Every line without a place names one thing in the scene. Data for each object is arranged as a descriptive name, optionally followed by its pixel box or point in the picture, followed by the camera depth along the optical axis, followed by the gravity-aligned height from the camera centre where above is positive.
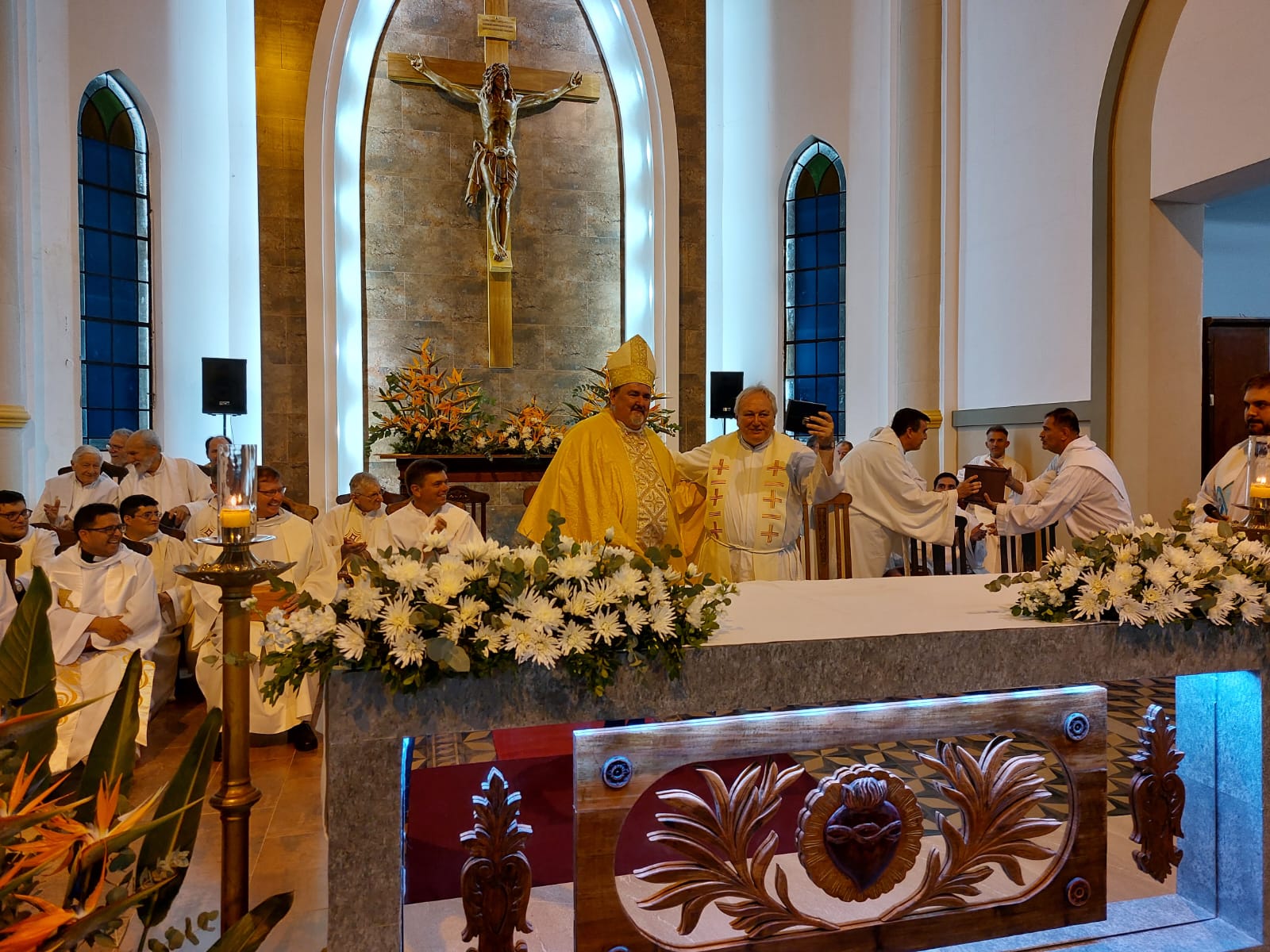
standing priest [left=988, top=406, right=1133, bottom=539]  5.68 -0.29
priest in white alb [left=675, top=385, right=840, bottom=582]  4.35 -0.24
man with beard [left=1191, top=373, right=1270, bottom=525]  4.51 -0.13
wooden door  8.90 +0.83
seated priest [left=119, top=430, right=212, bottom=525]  7.24 -0.27
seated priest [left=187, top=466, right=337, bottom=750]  4.63 -0.80
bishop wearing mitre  3.95 -0.12
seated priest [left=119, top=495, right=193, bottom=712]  5.18 -0.81
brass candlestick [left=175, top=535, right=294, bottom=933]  2.08 -0.63
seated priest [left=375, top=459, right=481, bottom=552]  5.42 -0.41
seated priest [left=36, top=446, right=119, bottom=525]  6.95 -0.31
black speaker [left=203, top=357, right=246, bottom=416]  9.92 +0.65
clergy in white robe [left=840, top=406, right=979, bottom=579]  6.02 -0.32
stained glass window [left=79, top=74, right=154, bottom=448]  9.80 +1.96
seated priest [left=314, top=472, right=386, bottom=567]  5.89 -0.47
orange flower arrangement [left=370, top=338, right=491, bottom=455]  8.52 +0.27
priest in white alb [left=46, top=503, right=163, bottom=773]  4.29 -0.80
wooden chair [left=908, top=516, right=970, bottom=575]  6.02 -0.76
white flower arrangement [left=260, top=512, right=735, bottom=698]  1.83 -0.35
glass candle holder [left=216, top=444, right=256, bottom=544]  2.13 -0.10
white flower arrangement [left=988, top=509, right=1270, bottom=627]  2.29 -0.34
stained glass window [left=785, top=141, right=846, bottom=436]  11.73 +2.15
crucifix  11.28 +4.12
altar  1.90 -0.62
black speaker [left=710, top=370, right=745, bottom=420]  11.50 +0.69
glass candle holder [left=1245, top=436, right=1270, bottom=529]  2.56 -0.10
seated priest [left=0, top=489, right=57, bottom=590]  4.99 -0.50
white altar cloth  2.26 -0.44
